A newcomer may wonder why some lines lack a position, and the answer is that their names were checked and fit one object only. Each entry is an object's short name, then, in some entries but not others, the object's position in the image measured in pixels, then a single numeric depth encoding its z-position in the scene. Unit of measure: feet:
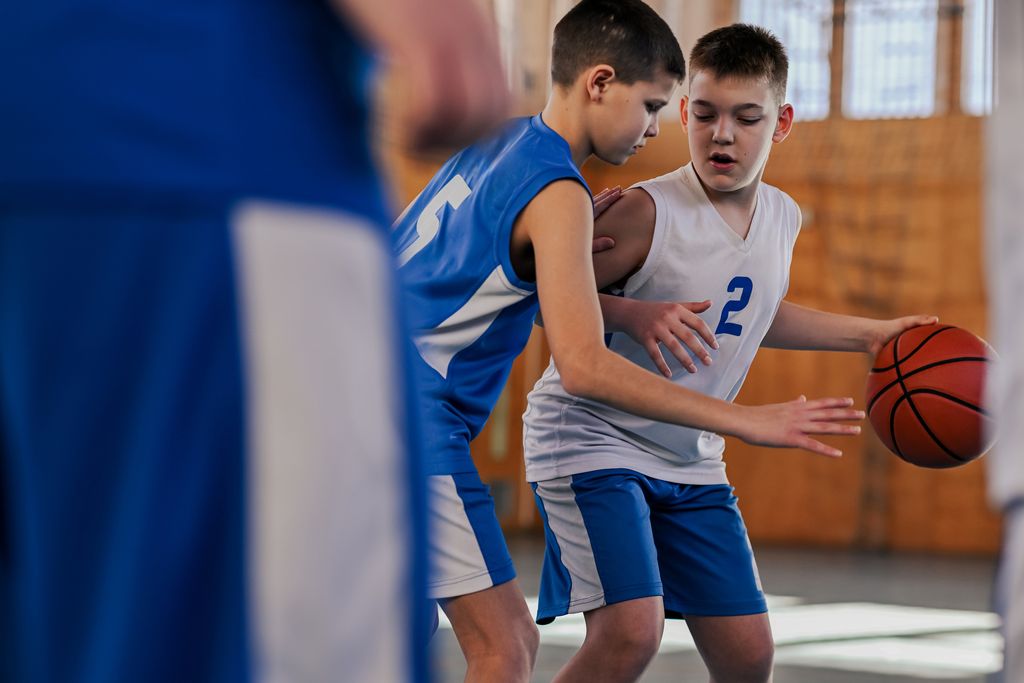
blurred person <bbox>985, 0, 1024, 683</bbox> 8.04
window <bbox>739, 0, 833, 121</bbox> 65.26
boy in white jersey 18.25
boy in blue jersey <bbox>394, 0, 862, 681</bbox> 15.56
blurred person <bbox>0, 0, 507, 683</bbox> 5.96
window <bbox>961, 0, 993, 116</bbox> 62.69
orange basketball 18.26
